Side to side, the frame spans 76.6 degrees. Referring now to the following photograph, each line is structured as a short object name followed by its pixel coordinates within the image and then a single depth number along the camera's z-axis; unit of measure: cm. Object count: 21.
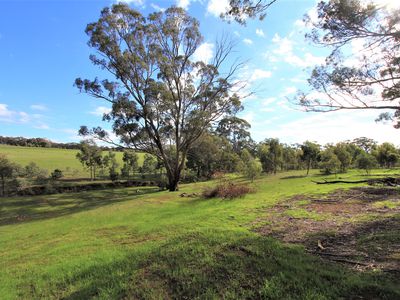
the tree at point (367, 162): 2747
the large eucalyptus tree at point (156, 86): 2322
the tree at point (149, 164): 4700
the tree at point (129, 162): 4491
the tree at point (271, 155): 4400
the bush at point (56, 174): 3660
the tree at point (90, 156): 3753
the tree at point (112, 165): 4029
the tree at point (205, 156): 3606
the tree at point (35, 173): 3212
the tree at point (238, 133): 6794
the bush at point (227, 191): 1423
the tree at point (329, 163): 3039
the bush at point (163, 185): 2981
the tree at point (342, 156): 3391
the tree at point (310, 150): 3897
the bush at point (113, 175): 4012
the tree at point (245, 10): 774
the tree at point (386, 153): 3641
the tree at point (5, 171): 2697
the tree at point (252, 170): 2717
